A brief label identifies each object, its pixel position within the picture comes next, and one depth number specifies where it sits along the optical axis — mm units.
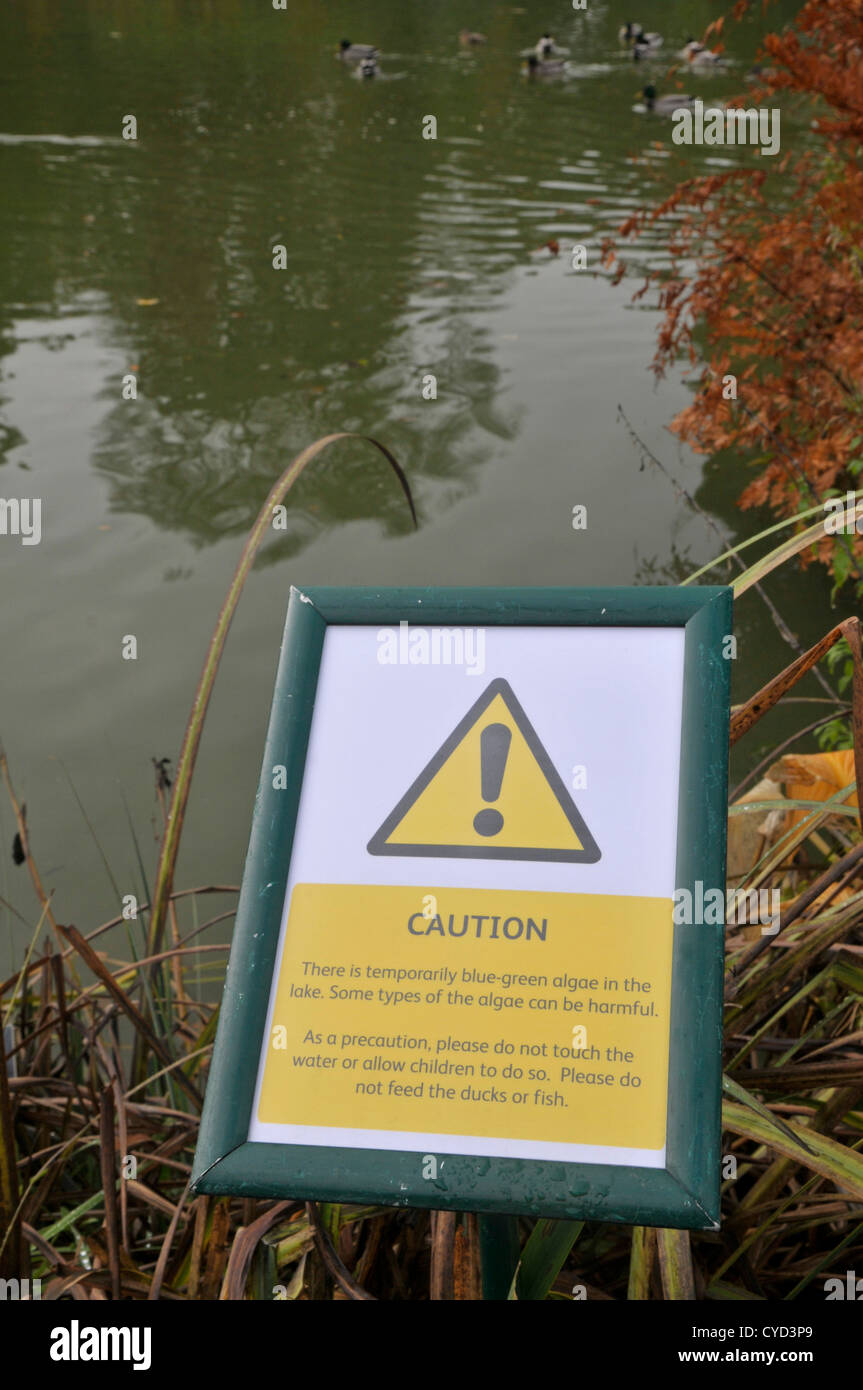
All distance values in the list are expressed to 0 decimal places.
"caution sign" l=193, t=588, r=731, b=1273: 996
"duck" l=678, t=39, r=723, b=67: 19062
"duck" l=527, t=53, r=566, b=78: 18234
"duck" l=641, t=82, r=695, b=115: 15680
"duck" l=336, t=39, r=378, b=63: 17828
